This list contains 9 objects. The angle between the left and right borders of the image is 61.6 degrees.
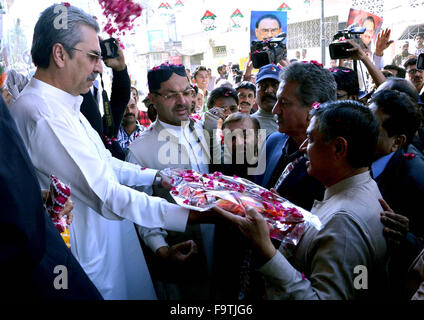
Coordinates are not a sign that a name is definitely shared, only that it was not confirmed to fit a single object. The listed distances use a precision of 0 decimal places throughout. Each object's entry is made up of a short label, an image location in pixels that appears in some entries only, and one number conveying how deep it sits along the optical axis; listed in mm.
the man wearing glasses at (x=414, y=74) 5289
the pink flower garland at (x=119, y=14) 2746
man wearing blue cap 3627
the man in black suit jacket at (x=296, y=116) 1951
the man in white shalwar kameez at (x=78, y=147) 1645
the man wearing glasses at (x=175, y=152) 2324
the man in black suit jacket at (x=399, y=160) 2006
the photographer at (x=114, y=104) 2633
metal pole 11250
